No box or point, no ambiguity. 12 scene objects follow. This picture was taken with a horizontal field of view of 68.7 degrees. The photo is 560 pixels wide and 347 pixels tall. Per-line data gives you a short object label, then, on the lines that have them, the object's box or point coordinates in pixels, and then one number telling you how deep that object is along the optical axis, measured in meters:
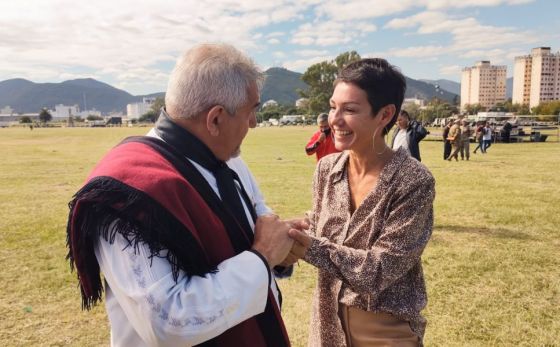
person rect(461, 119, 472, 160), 18.34
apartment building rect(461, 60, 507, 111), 175.25
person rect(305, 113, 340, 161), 7.40
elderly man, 1.30
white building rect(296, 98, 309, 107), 102.19
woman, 1.89
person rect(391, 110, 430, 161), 8.16
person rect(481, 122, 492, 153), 21.23
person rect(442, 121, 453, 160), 18.59
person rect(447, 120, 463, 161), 18.16
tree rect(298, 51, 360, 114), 93.00
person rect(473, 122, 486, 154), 21.30
